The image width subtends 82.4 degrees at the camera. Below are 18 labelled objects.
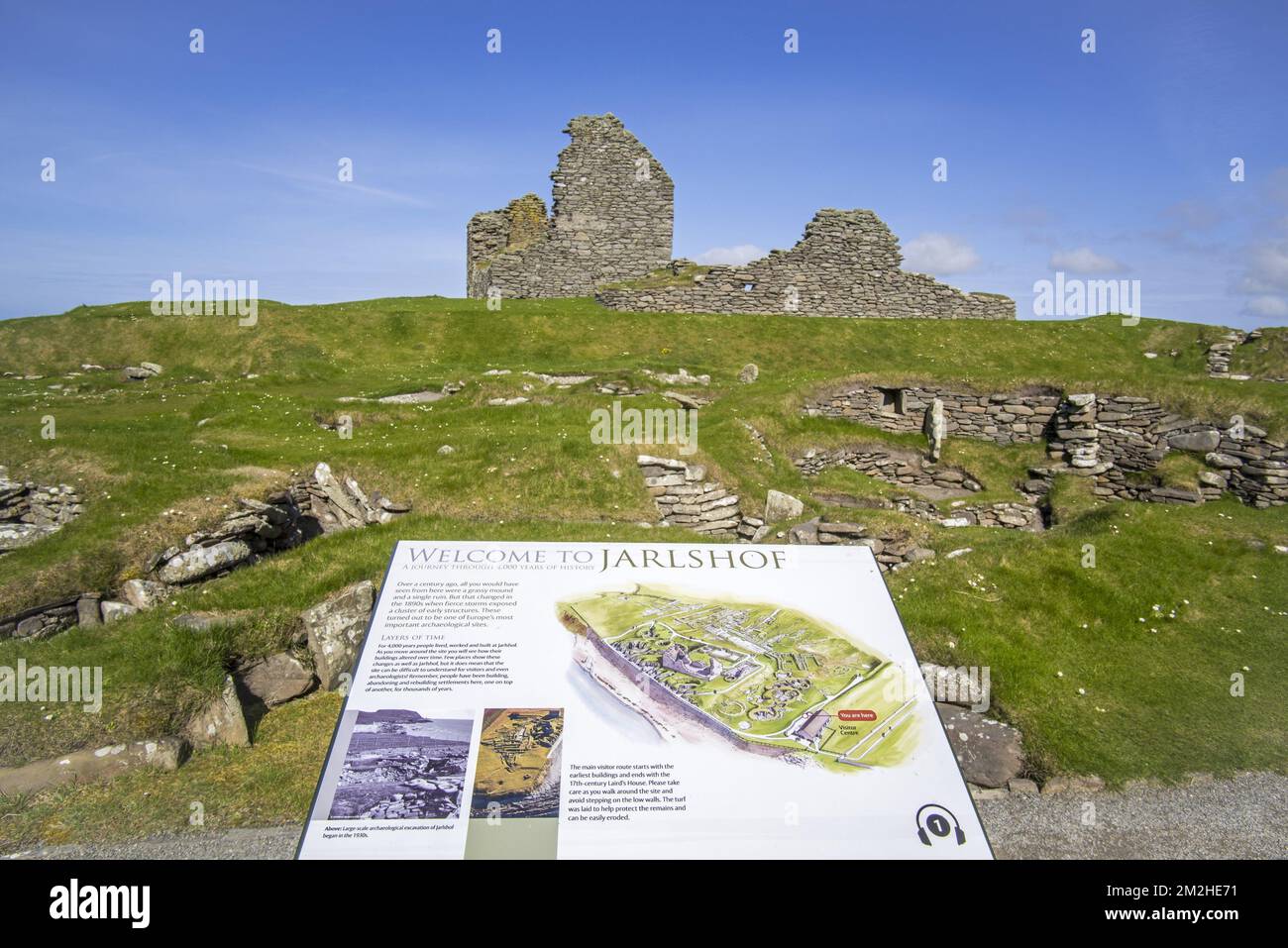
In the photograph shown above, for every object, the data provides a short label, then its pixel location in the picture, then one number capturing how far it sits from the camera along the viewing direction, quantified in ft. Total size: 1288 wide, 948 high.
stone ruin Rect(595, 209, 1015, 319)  119.14
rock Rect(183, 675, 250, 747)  29.22
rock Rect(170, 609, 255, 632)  32.81
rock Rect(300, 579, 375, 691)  32.73
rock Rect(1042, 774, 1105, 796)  27.99
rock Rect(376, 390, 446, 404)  69.65
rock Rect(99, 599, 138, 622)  36.50
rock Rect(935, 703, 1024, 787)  28.60
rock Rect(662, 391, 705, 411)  67.82
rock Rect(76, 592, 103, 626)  36.63
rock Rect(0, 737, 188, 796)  26.32
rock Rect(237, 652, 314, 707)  31.96
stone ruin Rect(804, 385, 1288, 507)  57.00
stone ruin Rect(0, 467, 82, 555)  42.91
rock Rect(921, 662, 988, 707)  32.14
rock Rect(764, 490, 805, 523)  50.19
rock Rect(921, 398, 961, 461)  69.00
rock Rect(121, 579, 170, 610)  37.01
